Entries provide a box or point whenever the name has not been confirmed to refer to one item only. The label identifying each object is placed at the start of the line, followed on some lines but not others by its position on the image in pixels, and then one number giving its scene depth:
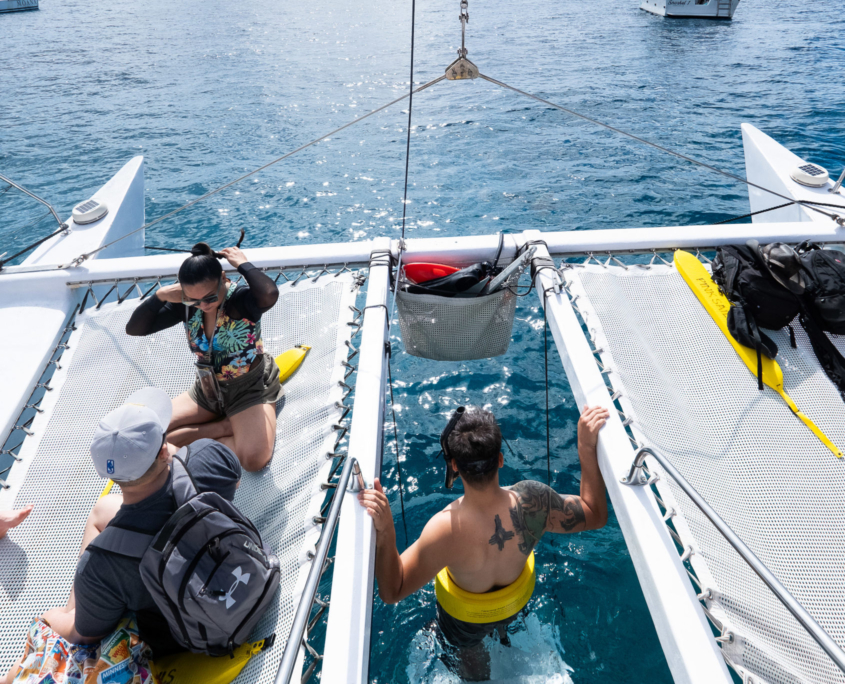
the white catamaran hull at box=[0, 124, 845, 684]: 1.71
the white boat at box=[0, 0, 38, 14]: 30.95
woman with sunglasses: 2.82
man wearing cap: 1.73
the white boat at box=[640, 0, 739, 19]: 21.22
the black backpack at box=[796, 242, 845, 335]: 3.02
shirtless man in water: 2.00
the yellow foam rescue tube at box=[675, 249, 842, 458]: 2.72
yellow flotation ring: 2.27
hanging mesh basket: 3.46
